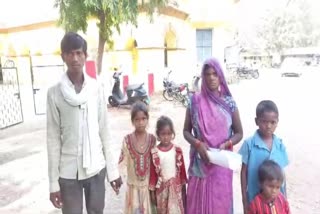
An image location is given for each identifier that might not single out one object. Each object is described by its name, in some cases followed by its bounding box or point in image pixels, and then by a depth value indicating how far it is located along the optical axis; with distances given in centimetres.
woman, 249
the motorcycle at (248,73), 2448
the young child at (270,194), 227
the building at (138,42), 1299
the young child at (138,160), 271
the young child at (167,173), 270
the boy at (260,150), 240
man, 207
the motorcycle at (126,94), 975
